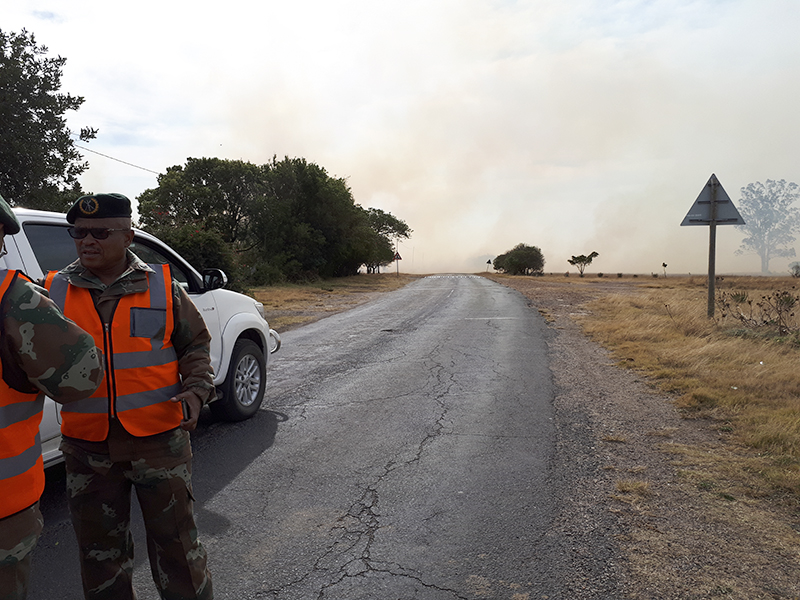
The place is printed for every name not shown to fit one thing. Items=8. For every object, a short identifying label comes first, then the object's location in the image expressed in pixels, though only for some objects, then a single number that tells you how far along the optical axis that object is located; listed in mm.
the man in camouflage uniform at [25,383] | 1483
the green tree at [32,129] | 12578
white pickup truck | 3408
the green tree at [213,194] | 34781
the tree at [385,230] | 62156
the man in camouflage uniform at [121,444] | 2016
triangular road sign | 11656
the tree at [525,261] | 85375
